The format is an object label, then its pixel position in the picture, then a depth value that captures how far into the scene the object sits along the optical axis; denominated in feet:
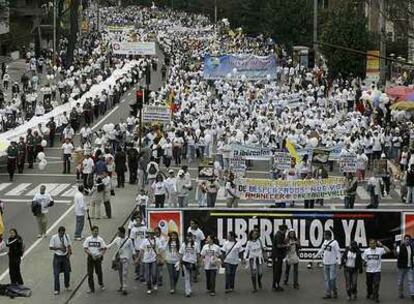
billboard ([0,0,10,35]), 249.02
